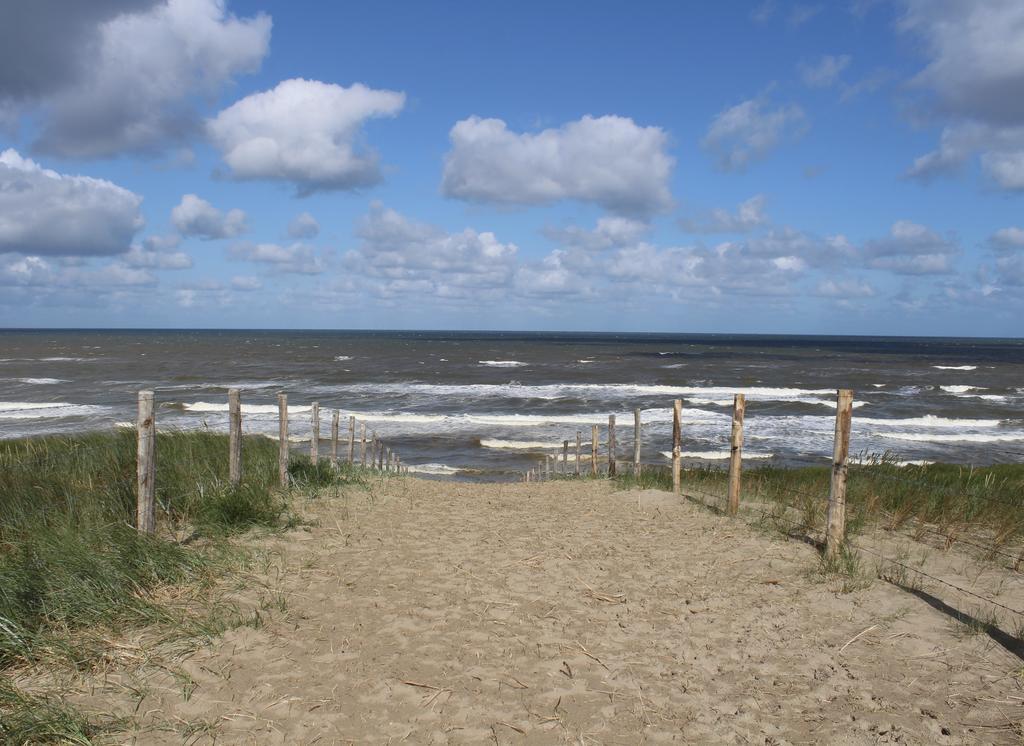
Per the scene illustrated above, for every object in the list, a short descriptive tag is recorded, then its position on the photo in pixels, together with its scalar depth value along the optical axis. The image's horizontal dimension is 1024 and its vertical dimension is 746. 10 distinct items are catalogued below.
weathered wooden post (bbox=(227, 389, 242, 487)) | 9.20
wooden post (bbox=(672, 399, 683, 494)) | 11.33
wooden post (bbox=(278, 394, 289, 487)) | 10.49
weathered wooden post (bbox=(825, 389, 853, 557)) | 7.34
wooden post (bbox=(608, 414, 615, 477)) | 15.19
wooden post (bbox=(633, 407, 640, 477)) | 14.22
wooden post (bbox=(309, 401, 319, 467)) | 13.05
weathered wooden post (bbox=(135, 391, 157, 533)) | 6.88
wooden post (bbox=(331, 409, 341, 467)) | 15.52
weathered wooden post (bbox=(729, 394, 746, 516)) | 9.49
